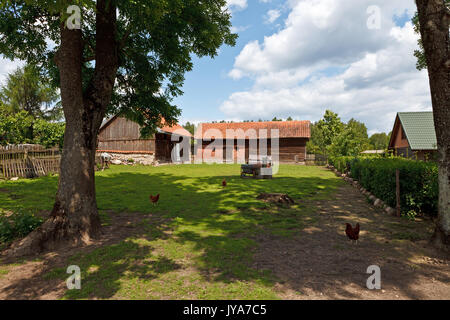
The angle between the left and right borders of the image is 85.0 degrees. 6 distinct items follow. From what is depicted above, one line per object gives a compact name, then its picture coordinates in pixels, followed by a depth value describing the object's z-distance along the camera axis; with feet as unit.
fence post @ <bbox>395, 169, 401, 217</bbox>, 26.32
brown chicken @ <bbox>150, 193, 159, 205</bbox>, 30.42
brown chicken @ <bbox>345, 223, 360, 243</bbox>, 18.24
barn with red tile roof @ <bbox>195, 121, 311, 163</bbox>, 124.98
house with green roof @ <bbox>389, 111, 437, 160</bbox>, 82.79
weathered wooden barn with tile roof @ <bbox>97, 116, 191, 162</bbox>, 105.29
